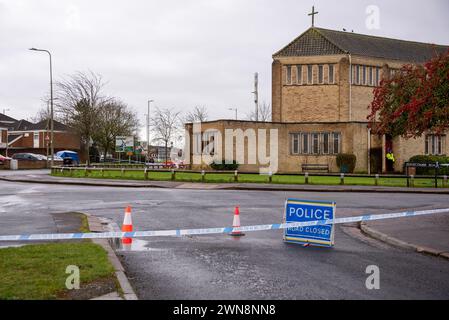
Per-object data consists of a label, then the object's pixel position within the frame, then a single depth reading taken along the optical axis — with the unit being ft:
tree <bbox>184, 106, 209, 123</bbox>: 232.94
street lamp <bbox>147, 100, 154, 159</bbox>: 206.13
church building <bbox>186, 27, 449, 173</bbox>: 130.62
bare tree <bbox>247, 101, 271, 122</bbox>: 274.73
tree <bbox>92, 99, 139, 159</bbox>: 214.69
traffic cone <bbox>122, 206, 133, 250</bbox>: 31.60
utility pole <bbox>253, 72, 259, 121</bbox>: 158.60
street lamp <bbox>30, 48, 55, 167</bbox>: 140.58
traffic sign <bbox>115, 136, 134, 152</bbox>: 188.03
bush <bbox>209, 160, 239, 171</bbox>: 126.93
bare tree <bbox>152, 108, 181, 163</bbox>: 194.39
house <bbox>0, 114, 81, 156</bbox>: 267.80
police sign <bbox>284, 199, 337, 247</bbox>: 32.19
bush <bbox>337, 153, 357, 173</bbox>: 127.03
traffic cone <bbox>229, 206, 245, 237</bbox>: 35.64
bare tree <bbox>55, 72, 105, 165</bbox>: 139.03
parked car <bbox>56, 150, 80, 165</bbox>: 222.07
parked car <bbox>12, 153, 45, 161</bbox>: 215.31
